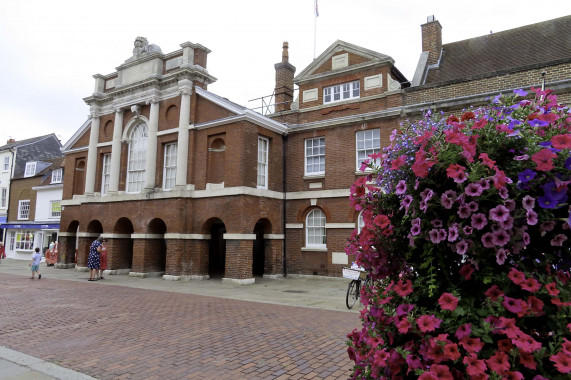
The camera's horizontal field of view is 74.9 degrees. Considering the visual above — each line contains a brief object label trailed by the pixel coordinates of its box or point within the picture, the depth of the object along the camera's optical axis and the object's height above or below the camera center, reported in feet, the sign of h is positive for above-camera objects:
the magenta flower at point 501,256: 6.66 -0.29
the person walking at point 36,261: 56.13 -3.93
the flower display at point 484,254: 6.45 -0.28
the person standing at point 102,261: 56.44 -3.80
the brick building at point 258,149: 54.60 +14.24
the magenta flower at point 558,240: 6.72 +0.01
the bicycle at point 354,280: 33.75 -3.81
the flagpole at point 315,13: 74.48 +45.85
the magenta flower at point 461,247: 6.91 -0.14
